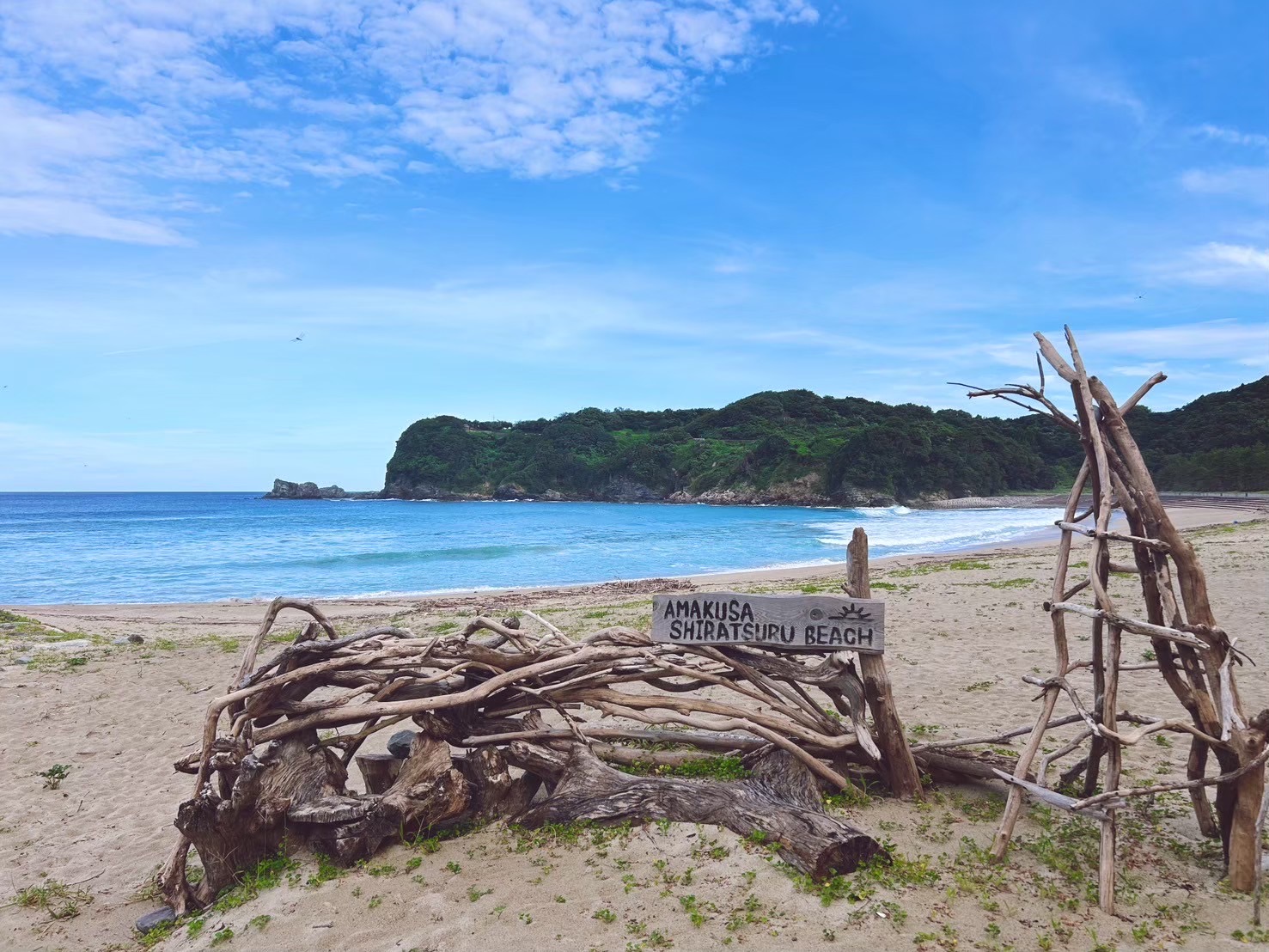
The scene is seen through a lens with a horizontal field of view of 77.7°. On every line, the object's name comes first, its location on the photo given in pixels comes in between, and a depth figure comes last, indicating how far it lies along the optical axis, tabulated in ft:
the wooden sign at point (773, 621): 15.90
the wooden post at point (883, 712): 16.11
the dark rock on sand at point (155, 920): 14.70
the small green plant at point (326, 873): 14.49
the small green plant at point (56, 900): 15.79
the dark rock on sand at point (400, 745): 17.22
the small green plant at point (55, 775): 22.86
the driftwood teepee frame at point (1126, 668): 12.79
